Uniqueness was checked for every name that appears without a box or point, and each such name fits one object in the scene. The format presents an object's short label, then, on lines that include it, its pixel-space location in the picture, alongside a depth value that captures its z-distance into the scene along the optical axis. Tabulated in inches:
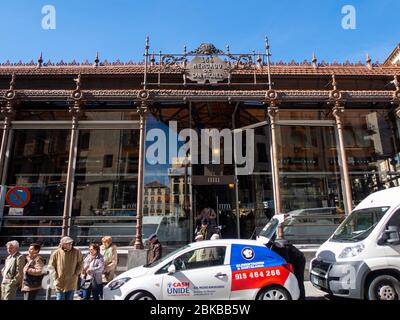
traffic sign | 464.3
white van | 249.8
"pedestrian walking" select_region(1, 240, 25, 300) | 237.3
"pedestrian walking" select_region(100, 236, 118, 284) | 295.3
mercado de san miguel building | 478.3
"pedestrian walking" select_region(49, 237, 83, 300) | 237.1
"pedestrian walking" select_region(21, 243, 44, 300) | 246.2
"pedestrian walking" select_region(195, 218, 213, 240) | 429.4
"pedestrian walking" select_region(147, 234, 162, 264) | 329.7
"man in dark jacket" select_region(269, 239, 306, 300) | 276.5
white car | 238.4
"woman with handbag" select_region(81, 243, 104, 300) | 270.4
